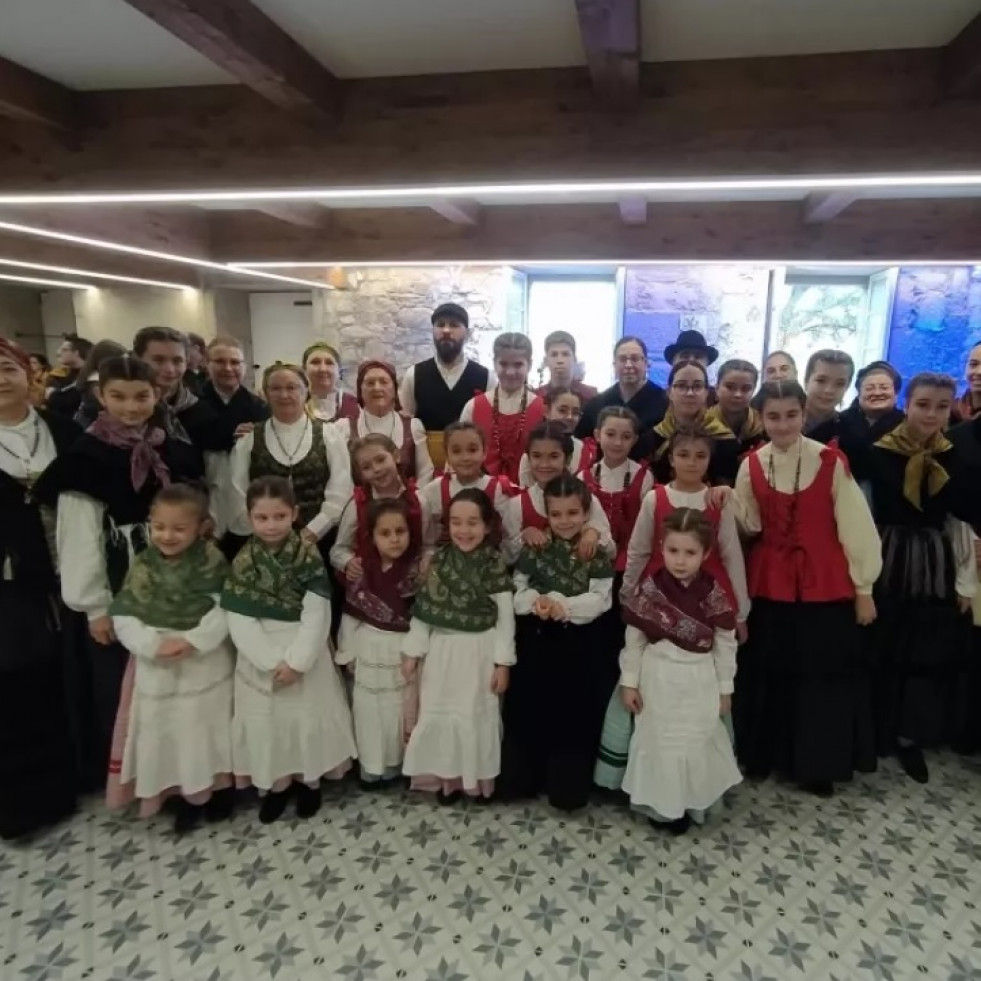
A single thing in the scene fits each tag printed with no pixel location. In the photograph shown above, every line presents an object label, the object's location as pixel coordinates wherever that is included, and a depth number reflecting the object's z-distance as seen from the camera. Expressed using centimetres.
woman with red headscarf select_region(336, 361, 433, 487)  263
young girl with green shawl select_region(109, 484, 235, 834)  193
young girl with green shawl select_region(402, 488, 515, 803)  206
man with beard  295
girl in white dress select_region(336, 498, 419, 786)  212
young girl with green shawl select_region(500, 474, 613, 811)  205
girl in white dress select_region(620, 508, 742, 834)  196
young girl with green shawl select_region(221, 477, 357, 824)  199
